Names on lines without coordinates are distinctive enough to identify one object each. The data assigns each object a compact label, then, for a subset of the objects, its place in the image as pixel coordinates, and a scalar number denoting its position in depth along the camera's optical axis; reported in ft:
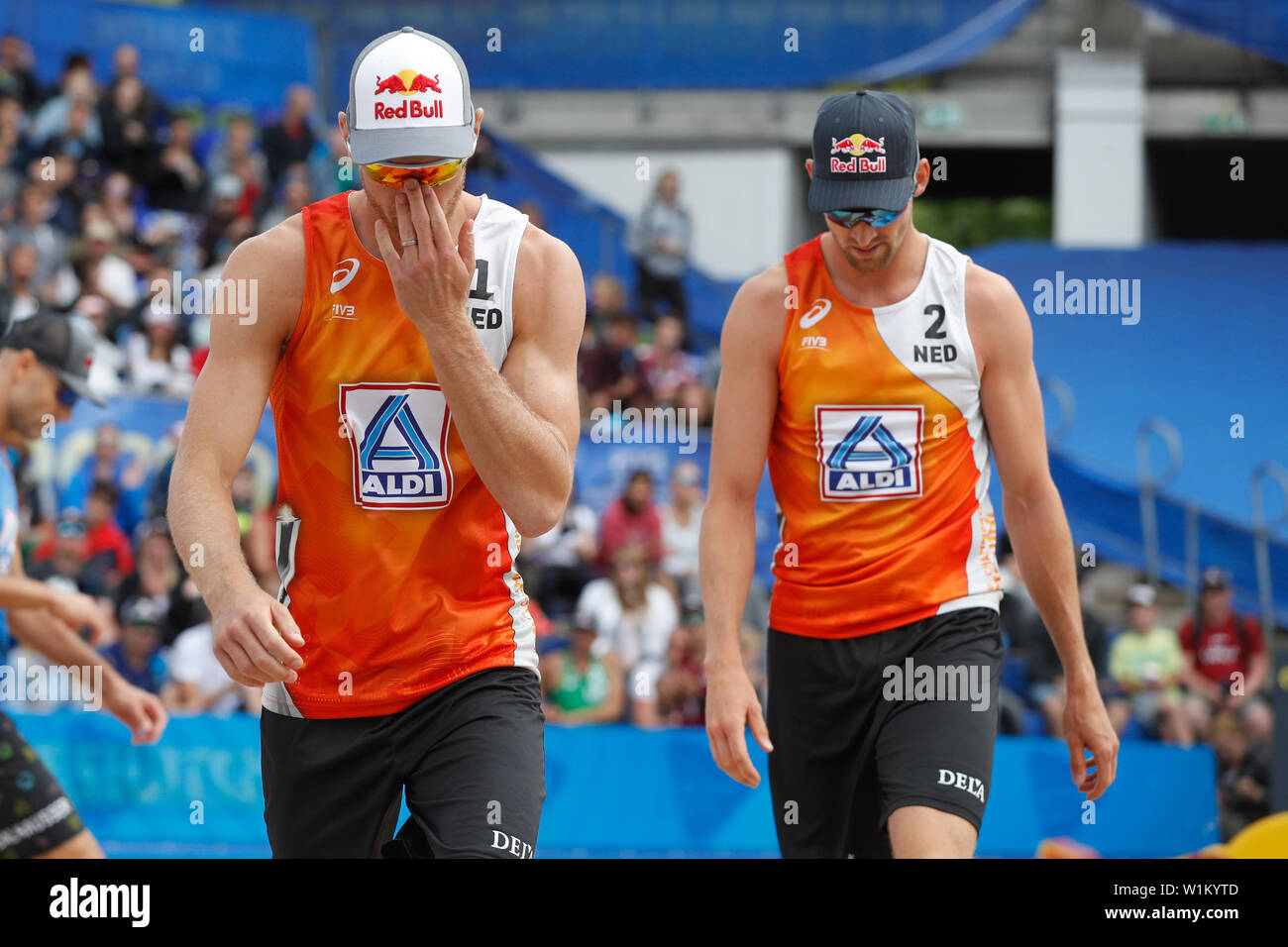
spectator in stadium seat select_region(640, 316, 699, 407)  42.65
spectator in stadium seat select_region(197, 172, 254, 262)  46.03
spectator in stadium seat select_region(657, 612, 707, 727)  32.83
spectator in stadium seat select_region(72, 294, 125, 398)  41.45
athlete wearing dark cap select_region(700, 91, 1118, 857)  15.30
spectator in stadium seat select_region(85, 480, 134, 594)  35.68
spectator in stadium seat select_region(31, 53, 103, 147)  48.65
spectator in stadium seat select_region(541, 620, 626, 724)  32.89
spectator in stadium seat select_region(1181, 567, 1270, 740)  32.86
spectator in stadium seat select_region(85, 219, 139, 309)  43.86
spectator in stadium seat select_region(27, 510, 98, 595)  35.40
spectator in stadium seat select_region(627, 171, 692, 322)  49.49
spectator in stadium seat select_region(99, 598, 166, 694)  33.81
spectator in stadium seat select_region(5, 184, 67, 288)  43.57
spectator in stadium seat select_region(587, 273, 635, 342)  44.70
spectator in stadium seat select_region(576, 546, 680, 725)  33.99
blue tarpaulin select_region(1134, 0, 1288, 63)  48.39
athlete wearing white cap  12.28
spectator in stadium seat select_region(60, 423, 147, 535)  37.40
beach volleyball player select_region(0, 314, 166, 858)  18.35
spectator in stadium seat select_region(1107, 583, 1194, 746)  32.47
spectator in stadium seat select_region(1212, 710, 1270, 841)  29.86
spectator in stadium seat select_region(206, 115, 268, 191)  48.85
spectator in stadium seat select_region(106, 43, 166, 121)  49.29
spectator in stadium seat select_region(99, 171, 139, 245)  46.09
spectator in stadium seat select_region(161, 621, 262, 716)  33.32
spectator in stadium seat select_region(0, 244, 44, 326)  42.86
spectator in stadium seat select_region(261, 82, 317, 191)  49.03
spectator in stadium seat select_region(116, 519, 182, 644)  34.45
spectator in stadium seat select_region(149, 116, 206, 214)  48.39
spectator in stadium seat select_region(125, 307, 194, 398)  41.65
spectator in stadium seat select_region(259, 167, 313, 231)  46.98
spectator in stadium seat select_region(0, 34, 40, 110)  49.11
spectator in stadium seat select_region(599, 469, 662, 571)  37.04
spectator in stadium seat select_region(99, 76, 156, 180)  48.67
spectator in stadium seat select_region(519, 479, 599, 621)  37.29
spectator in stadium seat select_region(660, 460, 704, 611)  36.22
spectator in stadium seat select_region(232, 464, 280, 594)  34.65
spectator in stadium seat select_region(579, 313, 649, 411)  42.06
